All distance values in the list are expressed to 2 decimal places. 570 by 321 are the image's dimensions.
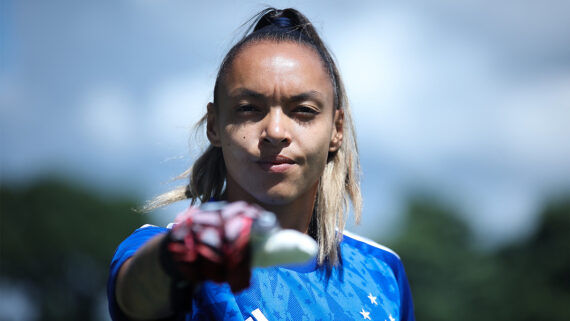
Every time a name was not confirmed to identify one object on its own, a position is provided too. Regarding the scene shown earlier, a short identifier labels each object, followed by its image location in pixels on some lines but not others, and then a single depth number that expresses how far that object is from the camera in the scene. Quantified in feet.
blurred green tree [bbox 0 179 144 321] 158.61
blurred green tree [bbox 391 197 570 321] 147.84
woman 10.82
